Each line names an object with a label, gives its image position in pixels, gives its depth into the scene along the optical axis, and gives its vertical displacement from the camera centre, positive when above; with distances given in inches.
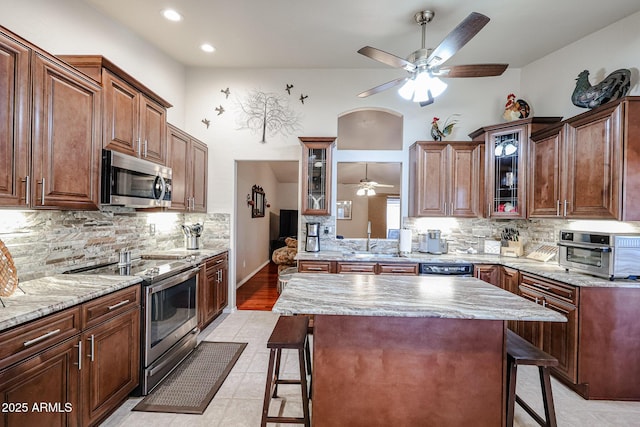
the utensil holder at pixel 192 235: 146.3 -12.5
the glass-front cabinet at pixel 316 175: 145.1 +20.3
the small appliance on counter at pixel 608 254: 87.4 -11.8
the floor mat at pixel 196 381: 82.7 -57.5
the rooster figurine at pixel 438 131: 147.2 +45.1
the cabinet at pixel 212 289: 127.3 -38.3
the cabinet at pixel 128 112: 83.7 +34.2
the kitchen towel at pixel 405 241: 145.9 -13.9
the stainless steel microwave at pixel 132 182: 84.5 +9.7
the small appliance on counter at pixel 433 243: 145.6 -15.0
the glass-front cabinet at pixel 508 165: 127.5 +24.6
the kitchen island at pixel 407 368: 62.1 -34.3
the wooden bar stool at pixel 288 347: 65.1 -33.3
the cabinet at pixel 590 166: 88.4 +18.9
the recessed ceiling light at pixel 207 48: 133.6 +79.8
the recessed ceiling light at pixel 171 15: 108.9 +78.0
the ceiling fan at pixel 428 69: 80.8 +46.2
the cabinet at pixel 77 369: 52.6 -35.8
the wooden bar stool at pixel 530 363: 61.2 -34.1
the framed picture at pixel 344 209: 211.6 +3.7
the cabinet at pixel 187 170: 126.7 +20.4
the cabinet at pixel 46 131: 61.5 +19.5
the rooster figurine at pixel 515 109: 133.0 +51.4
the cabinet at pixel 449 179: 140.7 +18.6
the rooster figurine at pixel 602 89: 97.8 +46.7
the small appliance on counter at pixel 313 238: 150.5 -13.4
